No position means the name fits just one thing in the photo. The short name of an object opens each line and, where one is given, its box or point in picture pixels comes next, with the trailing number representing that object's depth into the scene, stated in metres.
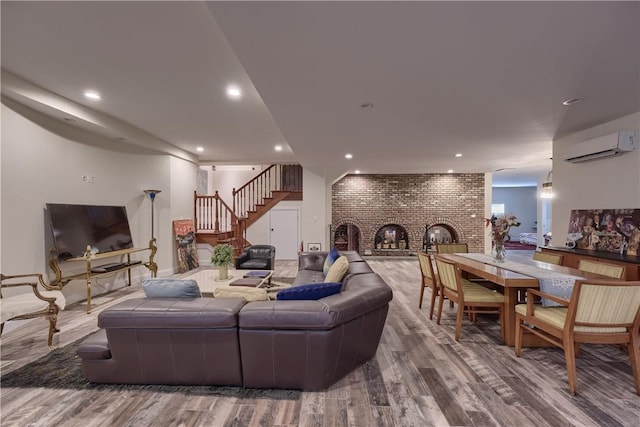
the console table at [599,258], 3.14
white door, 8.52
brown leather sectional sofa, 2.09
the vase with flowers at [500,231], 3.62
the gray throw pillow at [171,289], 2.36
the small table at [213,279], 4.01
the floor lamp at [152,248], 5.43
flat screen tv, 3.99
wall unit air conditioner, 3.54
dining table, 2.76
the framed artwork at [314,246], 7.72
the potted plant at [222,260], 4.36
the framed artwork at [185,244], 6.47
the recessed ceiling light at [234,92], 3.34
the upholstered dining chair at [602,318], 2.11
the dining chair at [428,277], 3.77
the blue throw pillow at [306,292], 2.36
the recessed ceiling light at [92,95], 3.50
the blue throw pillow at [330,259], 4.22
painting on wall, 3.63
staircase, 7.45
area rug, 2.19
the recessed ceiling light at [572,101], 3.01
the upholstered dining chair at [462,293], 3.11
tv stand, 3.79
